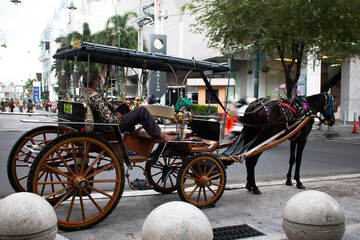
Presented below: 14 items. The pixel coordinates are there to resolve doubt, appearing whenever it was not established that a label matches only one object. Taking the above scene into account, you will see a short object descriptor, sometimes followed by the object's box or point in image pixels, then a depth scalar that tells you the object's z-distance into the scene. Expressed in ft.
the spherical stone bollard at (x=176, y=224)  9.47
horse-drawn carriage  14.46
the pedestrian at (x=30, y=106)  134.51
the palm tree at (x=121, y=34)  138.00
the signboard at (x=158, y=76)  75.66
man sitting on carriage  16.49
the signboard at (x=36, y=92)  273.03
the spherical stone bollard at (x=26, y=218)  10.10
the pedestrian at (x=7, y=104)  159.92
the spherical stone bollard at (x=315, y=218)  11.98
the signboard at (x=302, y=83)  83.97
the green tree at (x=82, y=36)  165.48
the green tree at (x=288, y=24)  46.21
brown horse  21.88
